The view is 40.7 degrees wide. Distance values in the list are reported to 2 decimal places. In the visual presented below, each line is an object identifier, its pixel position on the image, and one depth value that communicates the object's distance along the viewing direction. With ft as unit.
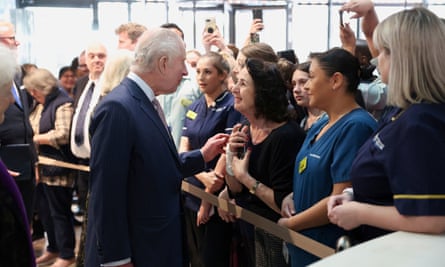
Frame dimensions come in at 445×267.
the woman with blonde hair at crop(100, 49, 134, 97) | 12.55
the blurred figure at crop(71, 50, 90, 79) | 22.40
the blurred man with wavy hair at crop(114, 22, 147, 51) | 15.02
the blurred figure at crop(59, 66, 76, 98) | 22.70
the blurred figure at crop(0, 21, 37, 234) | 13.21
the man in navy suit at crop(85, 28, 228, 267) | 7.75
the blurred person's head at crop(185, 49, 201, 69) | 17.93
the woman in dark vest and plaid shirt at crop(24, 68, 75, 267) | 16.48
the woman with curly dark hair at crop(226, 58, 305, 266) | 9.34
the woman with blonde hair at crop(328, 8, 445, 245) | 5.27
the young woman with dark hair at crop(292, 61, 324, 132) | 10.50
